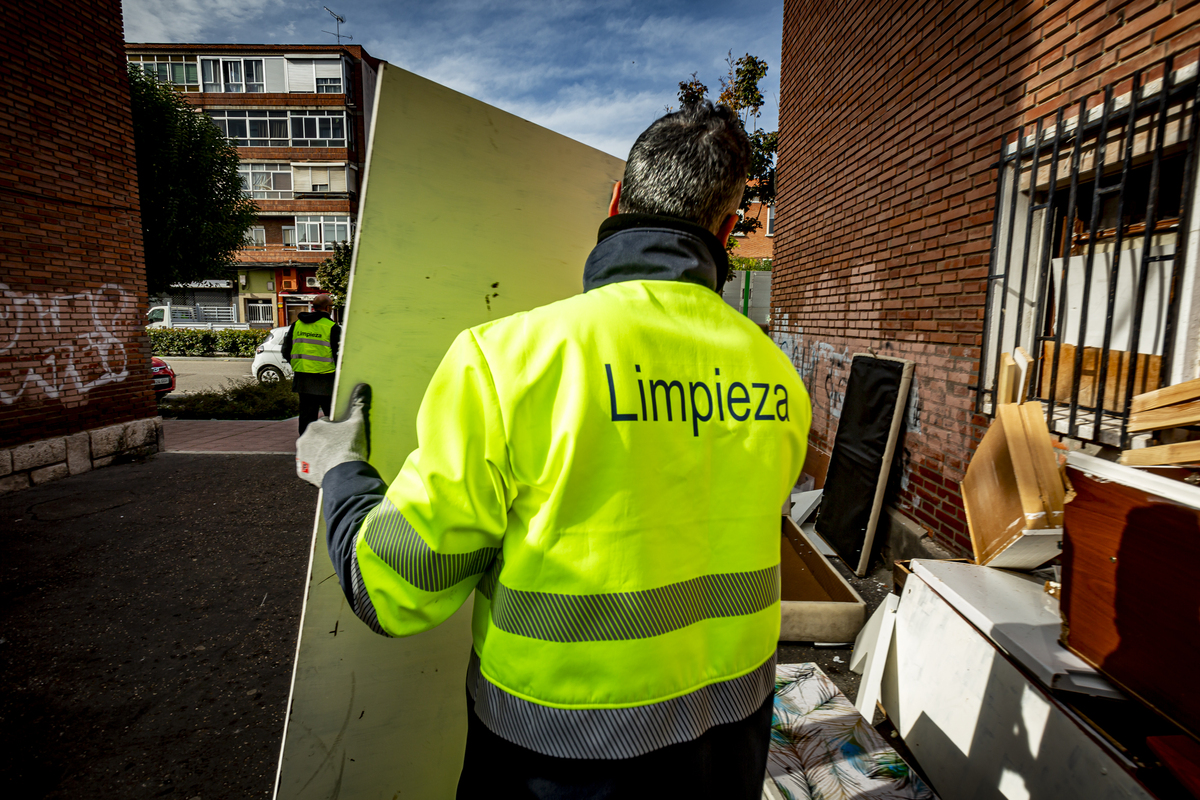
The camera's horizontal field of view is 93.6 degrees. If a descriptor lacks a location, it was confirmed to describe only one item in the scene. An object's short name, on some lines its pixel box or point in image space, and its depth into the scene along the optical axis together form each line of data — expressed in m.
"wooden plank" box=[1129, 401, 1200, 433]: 1.46
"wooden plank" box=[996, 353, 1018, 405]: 2.66
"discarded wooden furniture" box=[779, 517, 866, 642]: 3.13
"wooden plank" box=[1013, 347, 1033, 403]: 2.60
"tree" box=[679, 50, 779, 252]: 11.40
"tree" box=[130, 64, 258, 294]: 9.87
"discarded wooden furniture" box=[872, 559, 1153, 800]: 1.49
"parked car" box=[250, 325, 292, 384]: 12.85
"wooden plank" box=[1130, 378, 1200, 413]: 1.49
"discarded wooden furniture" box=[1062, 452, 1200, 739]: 1.17
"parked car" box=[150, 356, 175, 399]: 9.41
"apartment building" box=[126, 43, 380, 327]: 27.88
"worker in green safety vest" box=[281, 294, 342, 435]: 6.34
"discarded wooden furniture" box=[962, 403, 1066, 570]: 1.98
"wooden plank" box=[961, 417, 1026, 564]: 2.12
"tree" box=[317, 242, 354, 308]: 20.14
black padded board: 4.04
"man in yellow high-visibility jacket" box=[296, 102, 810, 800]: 0.86
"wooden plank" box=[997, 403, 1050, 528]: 1.98
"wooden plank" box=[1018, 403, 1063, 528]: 1.96
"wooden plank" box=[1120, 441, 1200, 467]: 1.36
